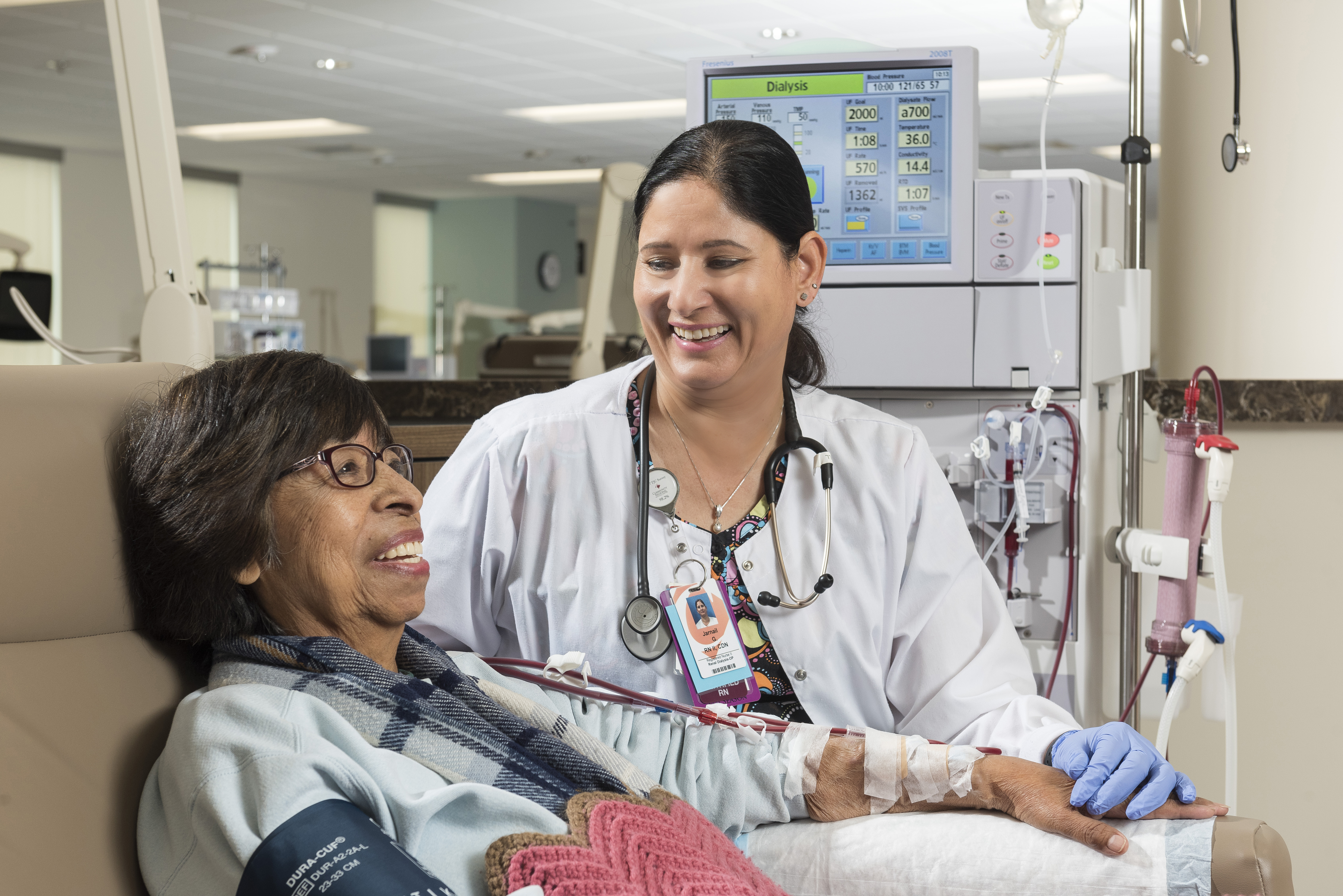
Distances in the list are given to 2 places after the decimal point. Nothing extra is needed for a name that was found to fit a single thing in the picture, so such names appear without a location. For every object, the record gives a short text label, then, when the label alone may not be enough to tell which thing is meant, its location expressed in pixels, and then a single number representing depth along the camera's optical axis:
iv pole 1.92
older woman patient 0.93
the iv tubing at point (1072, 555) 1.91
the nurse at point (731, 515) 1.54
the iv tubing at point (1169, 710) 1.83
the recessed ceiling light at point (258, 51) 7.05
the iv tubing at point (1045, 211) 1.86
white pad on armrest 1.23
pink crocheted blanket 0.99
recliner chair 0.98
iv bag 1.84
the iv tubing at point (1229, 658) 1.86
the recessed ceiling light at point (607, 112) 8.66
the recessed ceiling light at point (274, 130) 9.30
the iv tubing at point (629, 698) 1.39
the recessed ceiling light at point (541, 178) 11.73
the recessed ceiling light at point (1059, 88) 7.57
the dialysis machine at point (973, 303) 1.89
